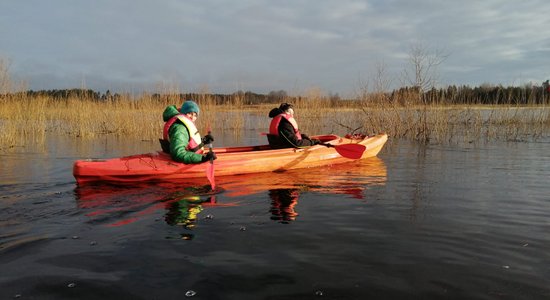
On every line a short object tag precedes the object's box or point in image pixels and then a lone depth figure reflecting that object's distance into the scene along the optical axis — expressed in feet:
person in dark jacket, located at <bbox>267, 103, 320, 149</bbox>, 26.04
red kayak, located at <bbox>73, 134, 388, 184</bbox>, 20.22
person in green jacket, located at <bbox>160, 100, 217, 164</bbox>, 20.80
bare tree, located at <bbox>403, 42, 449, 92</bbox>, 42.22
